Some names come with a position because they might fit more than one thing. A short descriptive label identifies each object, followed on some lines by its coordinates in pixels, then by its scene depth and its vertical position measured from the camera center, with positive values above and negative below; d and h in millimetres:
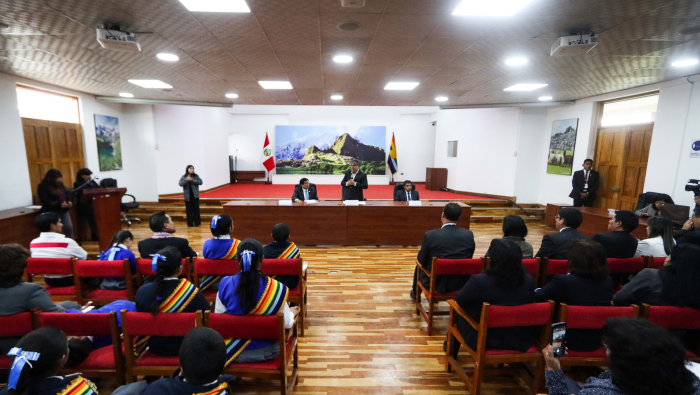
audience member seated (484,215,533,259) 3018 -696
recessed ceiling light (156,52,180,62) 4277 +1381
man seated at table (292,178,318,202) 6238 -722
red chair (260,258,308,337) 2777 -996
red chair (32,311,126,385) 1791 -1056
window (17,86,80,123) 5781 +947
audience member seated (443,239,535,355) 2090 -893
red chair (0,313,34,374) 1790 -1001
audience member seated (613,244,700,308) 1994 -821
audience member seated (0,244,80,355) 1873 -865
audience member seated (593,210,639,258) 2992 -745
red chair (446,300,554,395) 1945 -1141
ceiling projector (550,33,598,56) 3398 +1319
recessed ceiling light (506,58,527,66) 4406 +1443
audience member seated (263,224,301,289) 3086 -918
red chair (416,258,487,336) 2922 -1048
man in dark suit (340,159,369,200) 6426 -547
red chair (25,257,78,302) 2713 -1021
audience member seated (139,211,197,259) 2949 -828
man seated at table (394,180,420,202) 6435 -749
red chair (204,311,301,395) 1803 -1048
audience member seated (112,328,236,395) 1272 -894
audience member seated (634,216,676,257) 3080 -773
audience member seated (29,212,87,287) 2969 -912
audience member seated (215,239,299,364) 1894 -894
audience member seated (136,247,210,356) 1860 -864
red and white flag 10820 -47
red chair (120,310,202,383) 1790 -1024
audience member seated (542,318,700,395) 1085 -716
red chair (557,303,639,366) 1908 -943
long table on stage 5793 -1203
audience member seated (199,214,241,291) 2859 -830
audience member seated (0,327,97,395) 1226 -890
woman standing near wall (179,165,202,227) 7117 -924
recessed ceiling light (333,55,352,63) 4305 +1406
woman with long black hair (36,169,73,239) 5035 -728
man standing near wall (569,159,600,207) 7230 -546
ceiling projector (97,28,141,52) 3311 +1240
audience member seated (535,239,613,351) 2104 -859
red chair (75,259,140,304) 2678 -1047
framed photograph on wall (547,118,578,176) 8109 +396
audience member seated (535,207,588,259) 3100 -763
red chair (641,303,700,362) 1934 -968
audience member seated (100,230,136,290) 2834 -930
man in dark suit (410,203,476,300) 3133 -903
